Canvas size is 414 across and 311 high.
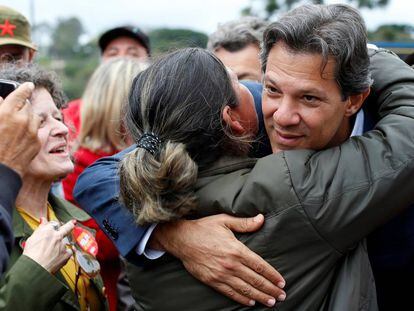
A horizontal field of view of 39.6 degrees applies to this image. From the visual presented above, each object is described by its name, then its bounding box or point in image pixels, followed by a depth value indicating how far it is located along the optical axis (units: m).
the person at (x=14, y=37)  4.07
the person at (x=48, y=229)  2.17
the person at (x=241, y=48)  4.09
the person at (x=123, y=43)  5.52
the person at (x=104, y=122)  3.90
